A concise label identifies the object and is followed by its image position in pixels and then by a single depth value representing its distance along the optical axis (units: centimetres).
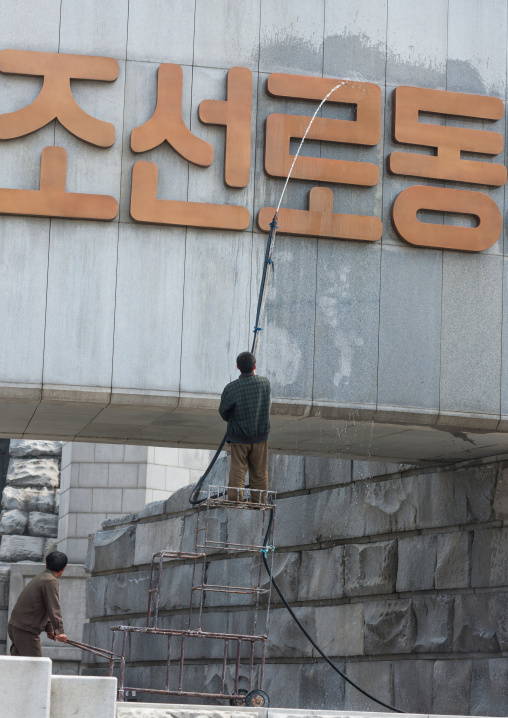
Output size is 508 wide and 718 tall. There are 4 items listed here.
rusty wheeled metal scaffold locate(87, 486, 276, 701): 1956
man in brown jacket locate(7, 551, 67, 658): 2152
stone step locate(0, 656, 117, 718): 1602
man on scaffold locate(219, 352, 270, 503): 2205
